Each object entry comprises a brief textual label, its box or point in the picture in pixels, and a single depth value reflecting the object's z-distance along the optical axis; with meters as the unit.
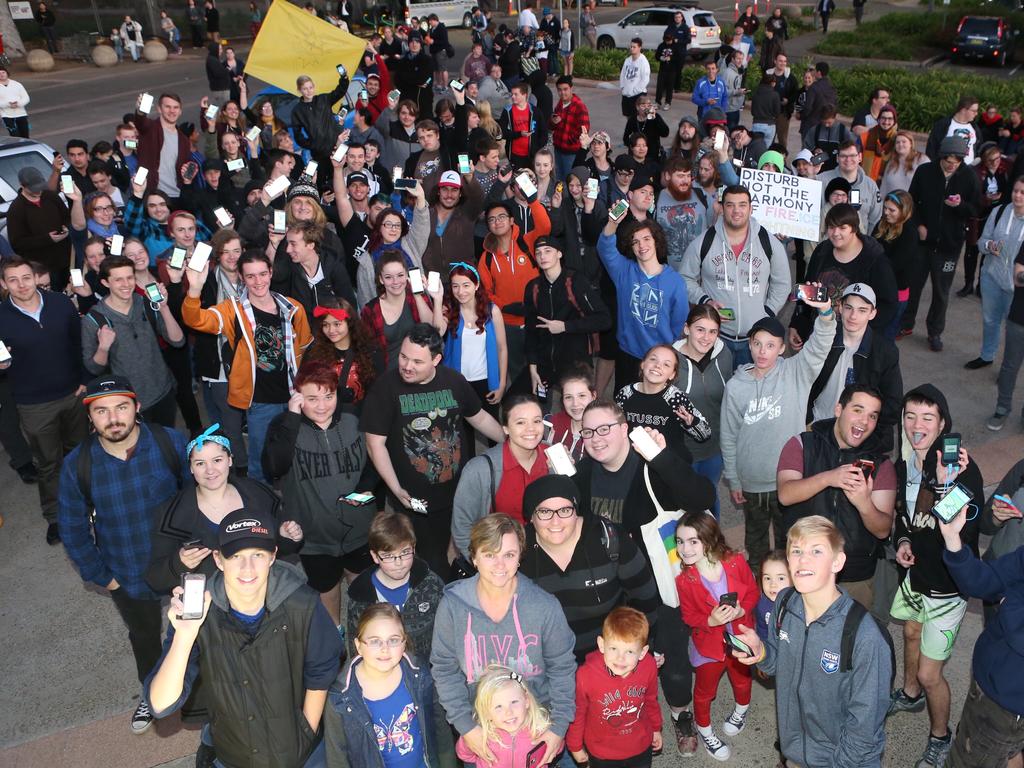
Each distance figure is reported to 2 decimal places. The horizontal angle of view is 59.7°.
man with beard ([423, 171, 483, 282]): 8.17
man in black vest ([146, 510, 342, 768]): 3.71
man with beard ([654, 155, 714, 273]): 8.41
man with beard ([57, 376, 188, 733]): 4.84
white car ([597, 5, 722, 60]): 27.66
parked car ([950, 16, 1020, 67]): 28.16
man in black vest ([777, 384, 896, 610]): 4.67
